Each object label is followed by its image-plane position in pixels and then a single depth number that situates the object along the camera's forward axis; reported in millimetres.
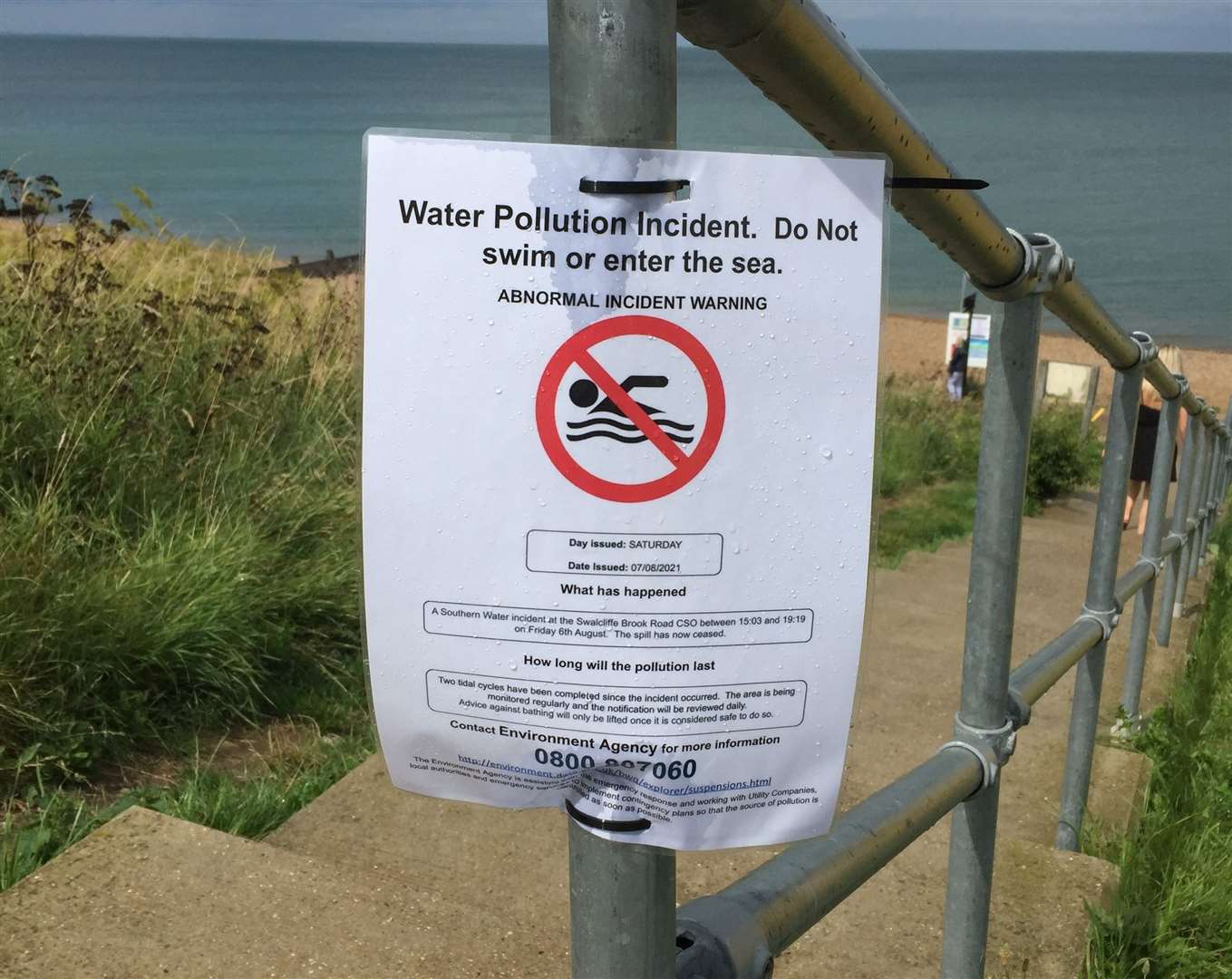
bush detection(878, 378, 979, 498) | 10764
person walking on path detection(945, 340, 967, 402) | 19000
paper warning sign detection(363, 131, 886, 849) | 816
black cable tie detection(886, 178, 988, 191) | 1060
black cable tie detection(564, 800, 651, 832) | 878
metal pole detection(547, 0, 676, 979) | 740
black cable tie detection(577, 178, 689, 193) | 793
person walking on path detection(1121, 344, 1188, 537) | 8711
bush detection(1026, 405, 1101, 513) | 11172
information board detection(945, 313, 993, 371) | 17875
